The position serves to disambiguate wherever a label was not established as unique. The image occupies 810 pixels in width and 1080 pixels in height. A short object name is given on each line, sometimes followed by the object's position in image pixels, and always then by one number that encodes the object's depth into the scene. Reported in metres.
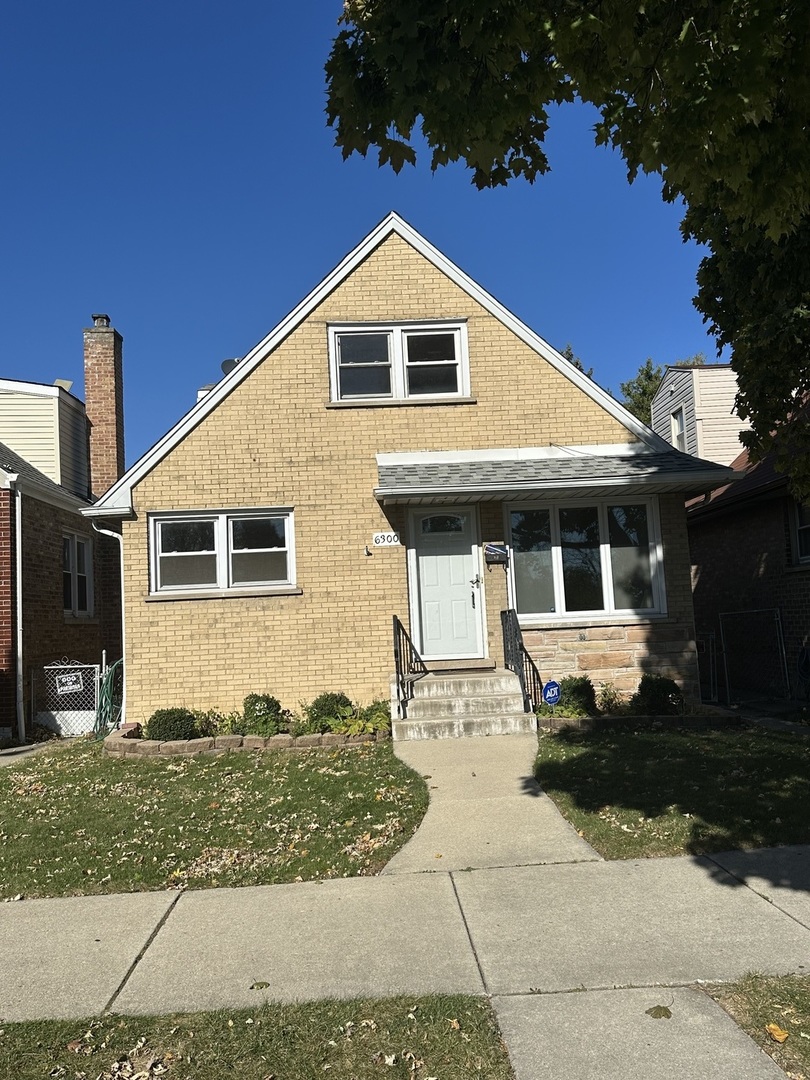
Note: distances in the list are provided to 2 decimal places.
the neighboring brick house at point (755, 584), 13.52
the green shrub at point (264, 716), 10.98
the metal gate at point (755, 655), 13.95
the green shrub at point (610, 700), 11.61
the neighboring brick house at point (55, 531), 13.08
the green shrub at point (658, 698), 11.20
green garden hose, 13.08
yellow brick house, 12.02
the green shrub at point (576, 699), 11.11
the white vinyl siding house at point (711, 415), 19.17
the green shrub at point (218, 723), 11.27
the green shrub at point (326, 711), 11.02
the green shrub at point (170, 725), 10.84
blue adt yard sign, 11.08
